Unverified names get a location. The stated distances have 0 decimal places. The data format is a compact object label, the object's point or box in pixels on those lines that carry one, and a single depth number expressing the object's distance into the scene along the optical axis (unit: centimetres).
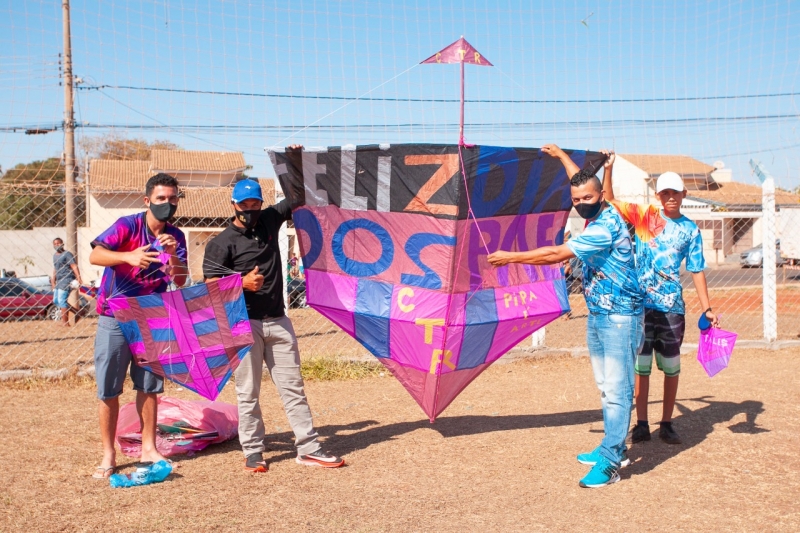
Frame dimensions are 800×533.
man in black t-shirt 500
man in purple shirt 479
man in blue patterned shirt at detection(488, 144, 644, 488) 451
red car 1317
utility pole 915
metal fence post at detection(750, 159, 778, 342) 939
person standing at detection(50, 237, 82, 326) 1179
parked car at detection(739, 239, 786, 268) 2531
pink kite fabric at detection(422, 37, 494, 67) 507
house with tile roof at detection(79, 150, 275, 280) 940
